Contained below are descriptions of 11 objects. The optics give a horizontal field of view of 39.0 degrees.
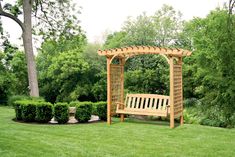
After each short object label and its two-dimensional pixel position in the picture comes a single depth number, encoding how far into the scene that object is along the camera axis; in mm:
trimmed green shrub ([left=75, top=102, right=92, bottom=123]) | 10117
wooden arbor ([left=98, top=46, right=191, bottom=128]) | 9438
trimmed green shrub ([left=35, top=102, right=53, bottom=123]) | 9656
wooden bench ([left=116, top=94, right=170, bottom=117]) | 9823
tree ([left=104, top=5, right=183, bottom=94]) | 14398
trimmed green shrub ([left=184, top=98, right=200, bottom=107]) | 13952
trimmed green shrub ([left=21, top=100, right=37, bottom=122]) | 9711
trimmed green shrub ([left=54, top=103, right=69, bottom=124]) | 9773
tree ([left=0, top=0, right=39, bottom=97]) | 12391
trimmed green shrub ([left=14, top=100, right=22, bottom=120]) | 9980
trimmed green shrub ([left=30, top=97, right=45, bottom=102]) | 10786
